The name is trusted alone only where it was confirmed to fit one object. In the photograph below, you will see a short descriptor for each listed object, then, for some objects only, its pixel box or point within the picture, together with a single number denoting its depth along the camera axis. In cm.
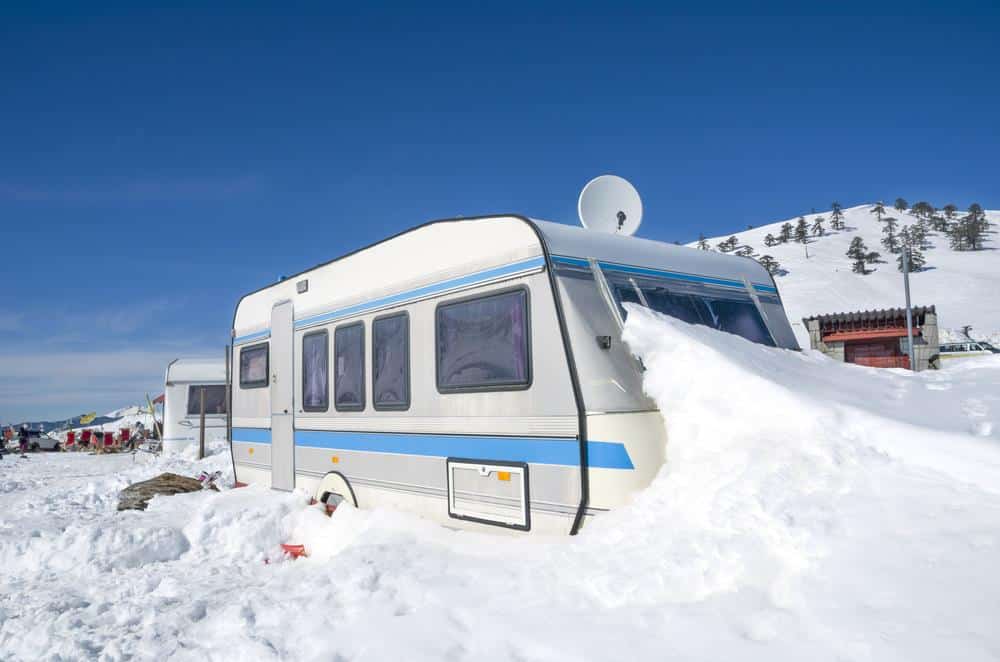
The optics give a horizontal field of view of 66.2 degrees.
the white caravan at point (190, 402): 2067
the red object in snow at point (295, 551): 679
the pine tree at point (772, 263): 6869
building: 2823
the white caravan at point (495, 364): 475
